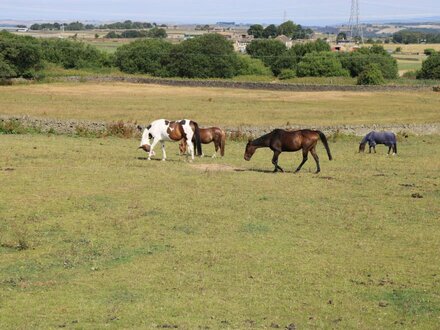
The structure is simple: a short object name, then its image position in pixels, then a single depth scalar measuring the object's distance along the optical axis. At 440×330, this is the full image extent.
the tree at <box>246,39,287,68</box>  134.68
